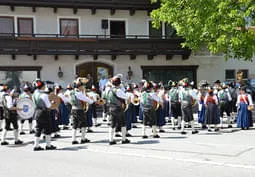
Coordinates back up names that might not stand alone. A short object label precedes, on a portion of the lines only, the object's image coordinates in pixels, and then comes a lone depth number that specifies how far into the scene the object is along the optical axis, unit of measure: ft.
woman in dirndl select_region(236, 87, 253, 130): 44.80
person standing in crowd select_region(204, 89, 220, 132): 42.91
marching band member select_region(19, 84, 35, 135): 41.53
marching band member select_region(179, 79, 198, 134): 41.93
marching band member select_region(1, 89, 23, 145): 38.09
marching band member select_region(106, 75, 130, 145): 35.55
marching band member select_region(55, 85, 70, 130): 48.47
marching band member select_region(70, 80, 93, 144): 36.73
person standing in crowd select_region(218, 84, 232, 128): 48.85
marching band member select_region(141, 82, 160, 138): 39.65
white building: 73.72
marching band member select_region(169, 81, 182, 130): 47.67
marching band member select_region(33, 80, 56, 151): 33.63
